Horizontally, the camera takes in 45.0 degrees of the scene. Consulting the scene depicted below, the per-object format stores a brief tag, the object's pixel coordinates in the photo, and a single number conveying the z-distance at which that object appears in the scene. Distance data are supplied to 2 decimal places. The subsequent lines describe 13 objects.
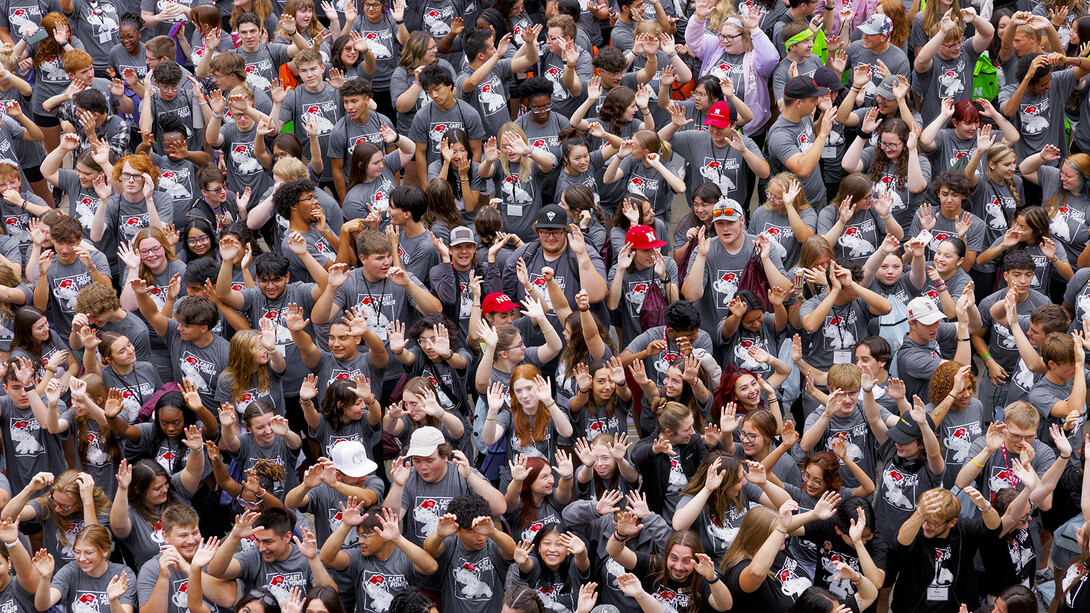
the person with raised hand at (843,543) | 7.82
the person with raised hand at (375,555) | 7.73
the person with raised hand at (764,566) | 7.61
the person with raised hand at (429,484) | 8.05
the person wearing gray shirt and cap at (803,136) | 10.52
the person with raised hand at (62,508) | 8.12
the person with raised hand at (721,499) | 7.94
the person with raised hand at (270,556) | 7.68
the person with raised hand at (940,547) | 7.84
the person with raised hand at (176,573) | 7.74
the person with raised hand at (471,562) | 7.81
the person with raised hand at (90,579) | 7.72
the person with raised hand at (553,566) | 7.69
